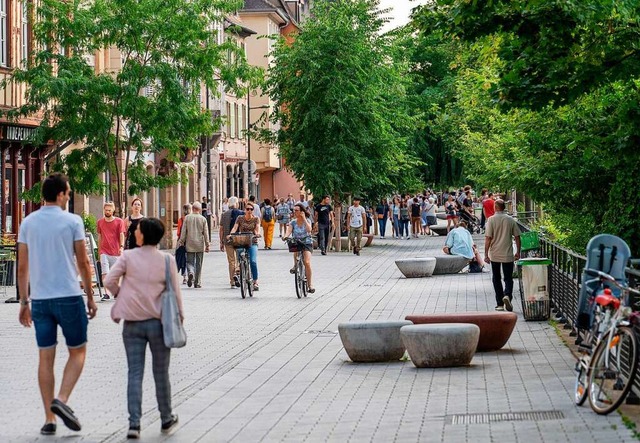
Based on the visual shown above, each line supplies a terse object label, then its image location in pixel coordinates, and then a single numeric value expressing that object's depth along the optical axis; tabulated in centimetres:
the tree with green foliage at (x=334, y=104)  4925
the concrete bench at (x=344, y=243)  4903
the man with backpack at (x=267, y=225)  5053
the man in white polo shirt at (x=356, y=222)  4605
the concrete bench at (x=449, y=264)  3428
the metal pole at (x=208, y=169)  5980
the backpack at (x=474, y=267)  3472
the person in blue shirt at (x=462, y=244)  3438
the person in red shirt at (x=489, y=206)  4925
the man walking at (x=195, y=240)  2920
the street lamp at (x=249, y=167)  5334
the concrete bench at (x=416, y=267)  3319
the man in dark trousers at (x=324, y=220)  4597
